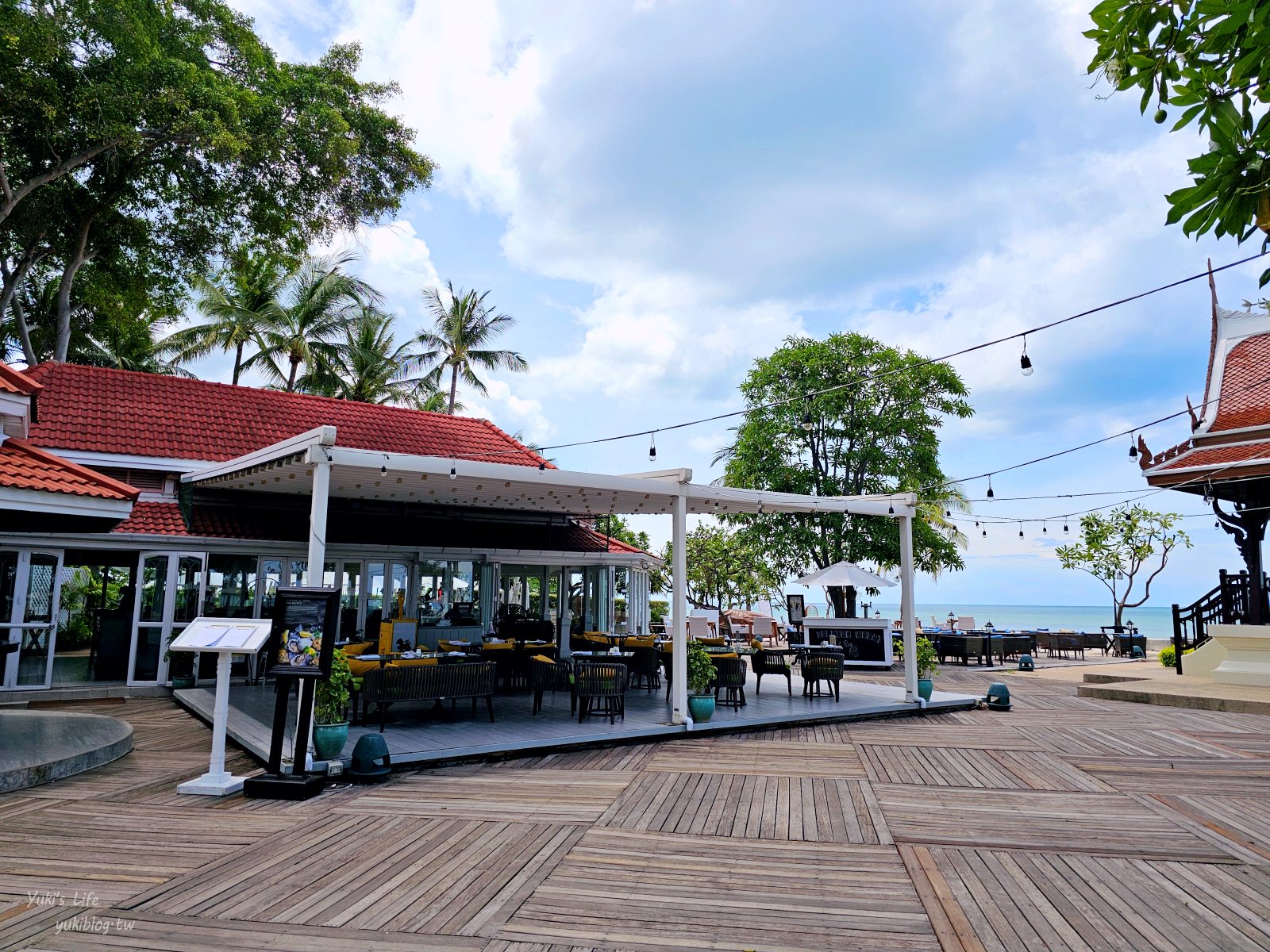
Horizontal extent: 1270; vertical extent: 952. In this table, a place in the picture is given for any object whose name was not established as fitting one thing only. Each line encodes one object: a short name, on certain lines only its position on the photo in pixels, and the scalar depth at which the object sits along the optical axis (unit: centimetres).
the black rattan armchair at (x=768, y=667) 1149
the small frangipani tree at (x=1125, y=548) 2505
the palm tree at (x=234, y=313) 2567
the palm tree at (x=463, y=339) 2952
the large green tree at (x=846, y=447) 2091
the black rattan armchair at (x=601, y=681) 873
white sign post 600
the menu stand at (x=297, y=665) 602
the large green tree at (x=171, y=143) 1163
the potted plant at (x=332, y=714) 664
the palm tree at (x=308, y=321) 2625
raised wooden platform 754
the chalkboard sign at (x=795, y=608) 1845
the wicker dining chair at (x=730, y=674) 977
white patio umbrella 1619
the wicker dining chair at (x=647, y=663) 1138
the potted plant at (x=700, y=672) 923
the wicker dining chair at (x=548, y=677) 935
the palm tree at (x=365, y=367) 2734
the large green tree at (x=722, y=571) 2678
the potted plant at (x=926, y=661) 1135
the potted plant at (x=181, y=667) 1150
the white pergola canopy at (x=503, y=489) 727
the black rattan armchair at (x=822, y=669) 1097
